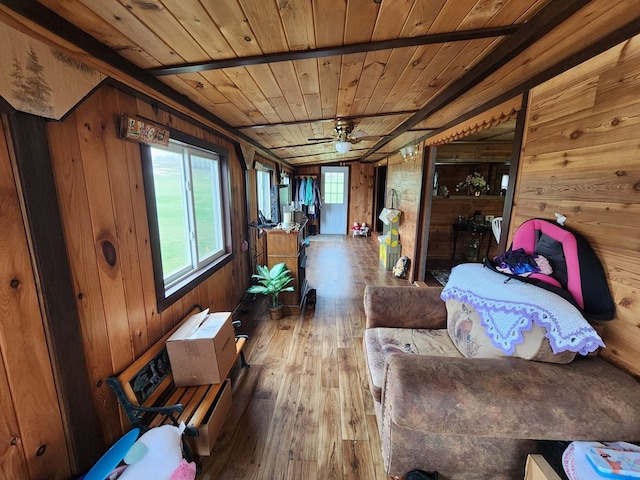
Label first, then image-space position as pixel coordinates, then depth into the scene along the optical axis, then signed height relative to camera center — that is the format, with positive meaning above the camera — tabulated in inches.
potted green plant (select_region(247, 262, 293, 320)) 109.3 -39.0
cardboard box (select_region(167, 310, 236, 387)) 59.4 -38.0
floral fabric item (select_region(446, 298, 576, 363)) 41.6 -28.6
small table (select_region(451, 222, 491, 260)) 175.5 -23.8
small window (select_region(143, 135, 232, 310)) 62.4 -6.4
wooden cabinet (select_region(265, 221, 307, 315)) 119.2 -29.8
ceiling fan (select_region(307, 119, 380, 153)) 103.1 +25.1
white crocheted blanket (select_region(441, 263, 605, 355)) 38.9 -20.1
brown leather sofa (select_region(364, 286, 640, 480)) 35.5 -30.3
